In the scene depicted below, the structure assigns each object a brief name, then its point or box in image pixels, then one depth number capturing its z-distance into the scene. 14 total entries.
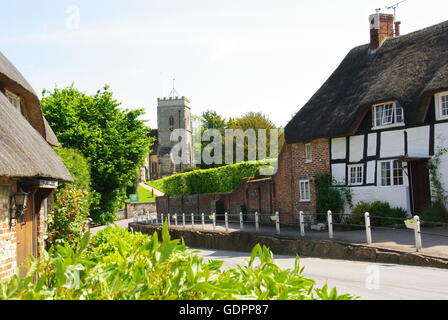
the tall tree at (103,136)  30.94
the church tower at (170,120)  97.31
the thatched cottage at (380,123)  20.94
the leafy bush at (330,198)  24.39
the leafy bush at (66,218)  16.23
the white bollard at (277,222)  21.50
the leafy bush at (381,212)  21.14
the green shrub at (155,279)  2.95
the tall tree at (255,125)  55.94
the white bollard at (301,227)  19.36
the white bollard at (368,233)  15.74
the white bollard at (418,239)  13.82
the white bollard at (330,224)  17.97
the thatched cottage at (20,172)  8.99
